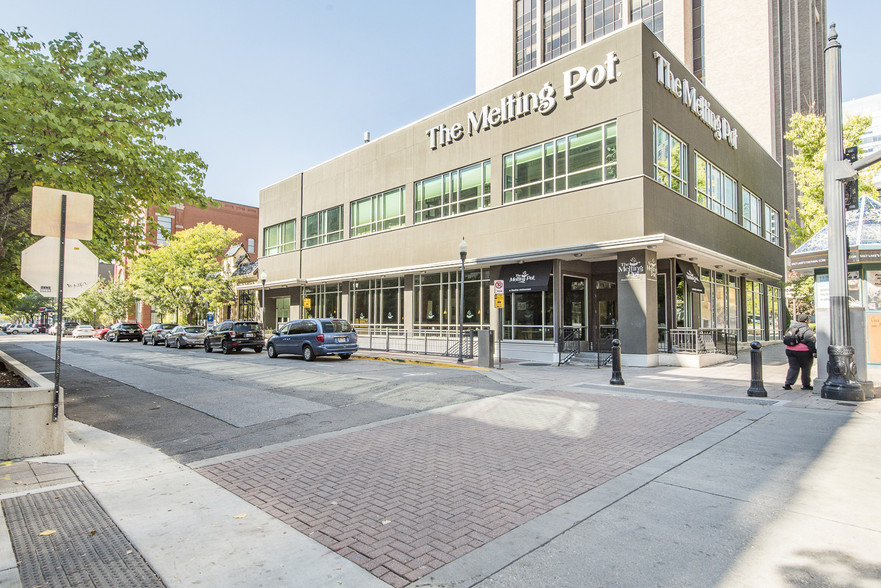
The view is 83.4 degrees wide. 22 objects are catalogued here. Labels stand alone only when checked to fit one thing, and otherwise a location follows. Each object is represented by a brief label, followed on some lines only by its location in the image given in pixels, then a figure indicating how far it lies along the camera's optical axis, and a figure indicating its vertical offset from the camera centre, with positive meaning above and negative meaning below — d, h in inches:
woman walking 440.5 -29.1
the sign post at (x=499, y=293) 645.3 +32.2
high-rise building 1658.5 +1061.5
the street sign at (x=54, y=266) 251.3 +25.7
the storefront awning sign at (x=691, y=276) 752.2 +64.6
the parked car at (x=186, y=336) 1144.8 -47.4
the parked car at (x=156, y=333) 1284.8 -44.0
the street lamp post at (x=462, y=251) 724.7 +97.6
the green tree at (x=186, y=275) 1539.1 +128.8
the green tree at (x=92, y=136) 316.2 +125.4
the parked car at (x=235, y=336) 970.7 -39.8
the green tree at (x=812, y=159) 903.7 +307.6
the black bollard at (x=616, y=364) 477.4 -44.9
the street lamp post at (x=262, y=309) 1475.1 +22.6
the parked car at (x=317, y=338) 764.6 -33.9
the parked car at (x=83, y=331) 1924.2 -59.2
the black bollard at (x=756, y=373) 395.5 -43.8
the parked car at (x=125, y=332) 1553.9 -50.7
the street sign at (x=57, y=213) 249.3 +53.1
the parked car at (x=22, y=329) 2743.6 -79.4
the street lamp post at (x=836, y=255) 371.2 +49.9
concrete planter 231.5 -52.0
